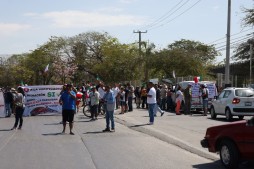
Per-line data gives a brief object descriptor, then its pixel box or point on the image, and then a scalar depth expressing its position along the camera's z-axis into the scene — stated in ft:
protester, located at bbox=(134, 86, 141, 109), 114.07
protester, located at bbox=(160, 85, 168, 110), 103.76
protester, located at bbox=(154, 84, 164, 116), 101.37
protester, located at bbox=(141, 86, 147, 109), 105.81
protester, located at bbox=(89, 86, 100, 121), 72.23
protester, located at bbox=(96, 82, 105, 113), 81.46
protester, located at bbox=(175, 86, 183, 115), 88.96
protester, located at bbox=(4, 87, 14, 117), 88.74
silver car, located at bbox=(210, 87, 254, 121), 69.87
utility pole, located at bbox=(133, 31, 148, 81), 204.33
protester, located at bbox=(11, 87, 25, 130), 59.26
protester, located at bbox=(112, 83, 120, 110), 91.99
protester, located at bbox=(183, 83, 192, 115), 88.53
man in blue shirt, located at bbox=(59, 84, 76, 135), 53.57
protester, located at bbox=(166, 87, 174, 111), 101.30
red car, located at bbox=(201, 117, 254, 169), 29.35
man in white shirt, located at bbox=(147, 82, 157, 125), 64.23
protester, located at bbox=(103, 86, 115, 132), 55.67
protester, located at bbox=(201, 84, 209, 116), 84.28
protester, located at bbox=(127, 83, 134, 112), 95.25
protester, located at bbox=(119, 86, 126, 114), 89.66
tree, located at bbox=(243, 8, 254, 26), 111.34
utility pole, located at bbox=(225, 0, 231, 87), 106.44
